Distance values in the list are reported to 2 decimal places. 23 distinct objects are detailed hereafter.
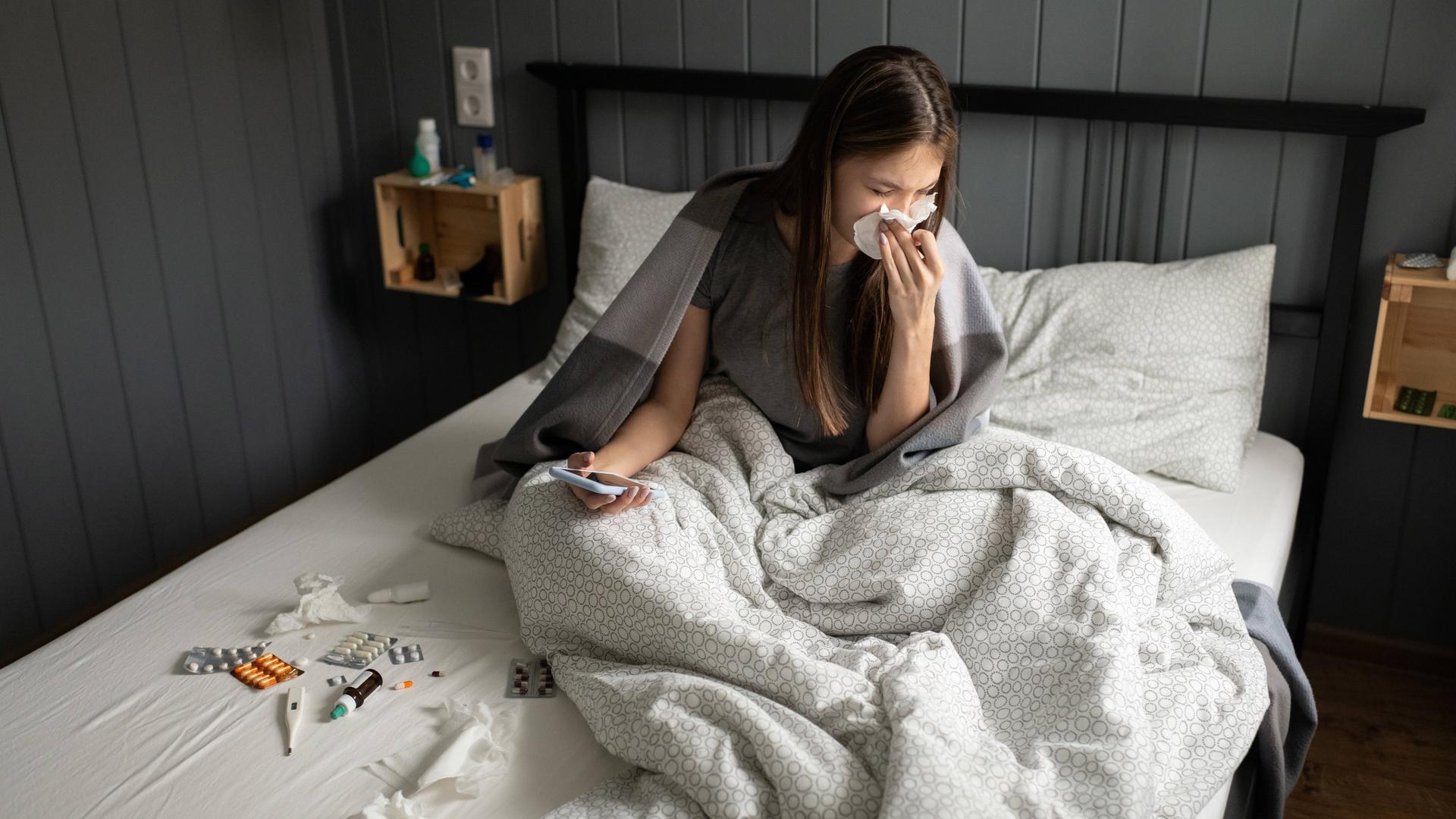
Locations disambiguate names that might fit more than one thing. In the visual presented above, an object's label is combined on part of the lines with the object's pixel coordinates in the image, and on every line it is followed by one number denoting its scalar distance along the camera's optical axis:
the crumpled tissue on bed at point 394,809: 1.21
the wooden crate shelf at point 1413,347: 1.97
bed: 1.29
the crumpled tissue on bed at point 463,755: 1.27
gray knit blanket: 1.70
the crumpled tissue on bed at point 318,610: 1.57
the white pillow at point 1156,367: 1.97
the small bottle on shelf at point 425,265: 2.71
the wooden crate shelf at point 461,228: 2.57
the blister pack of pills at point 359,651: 1.49
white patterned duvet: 1.17
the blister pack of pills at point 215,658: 1.48
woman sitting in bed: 1.53
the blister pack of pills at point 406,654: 1.50
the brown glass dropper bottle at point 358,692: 1.39
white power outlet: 2.60
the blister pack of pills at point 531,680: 1.44
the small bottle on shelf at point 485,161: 2.56
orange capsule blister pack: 1.45
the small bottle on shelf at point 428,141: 2.61
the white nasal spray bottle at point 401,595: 1.64
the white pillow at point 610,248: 2.39
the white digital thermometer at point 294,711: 1.35
